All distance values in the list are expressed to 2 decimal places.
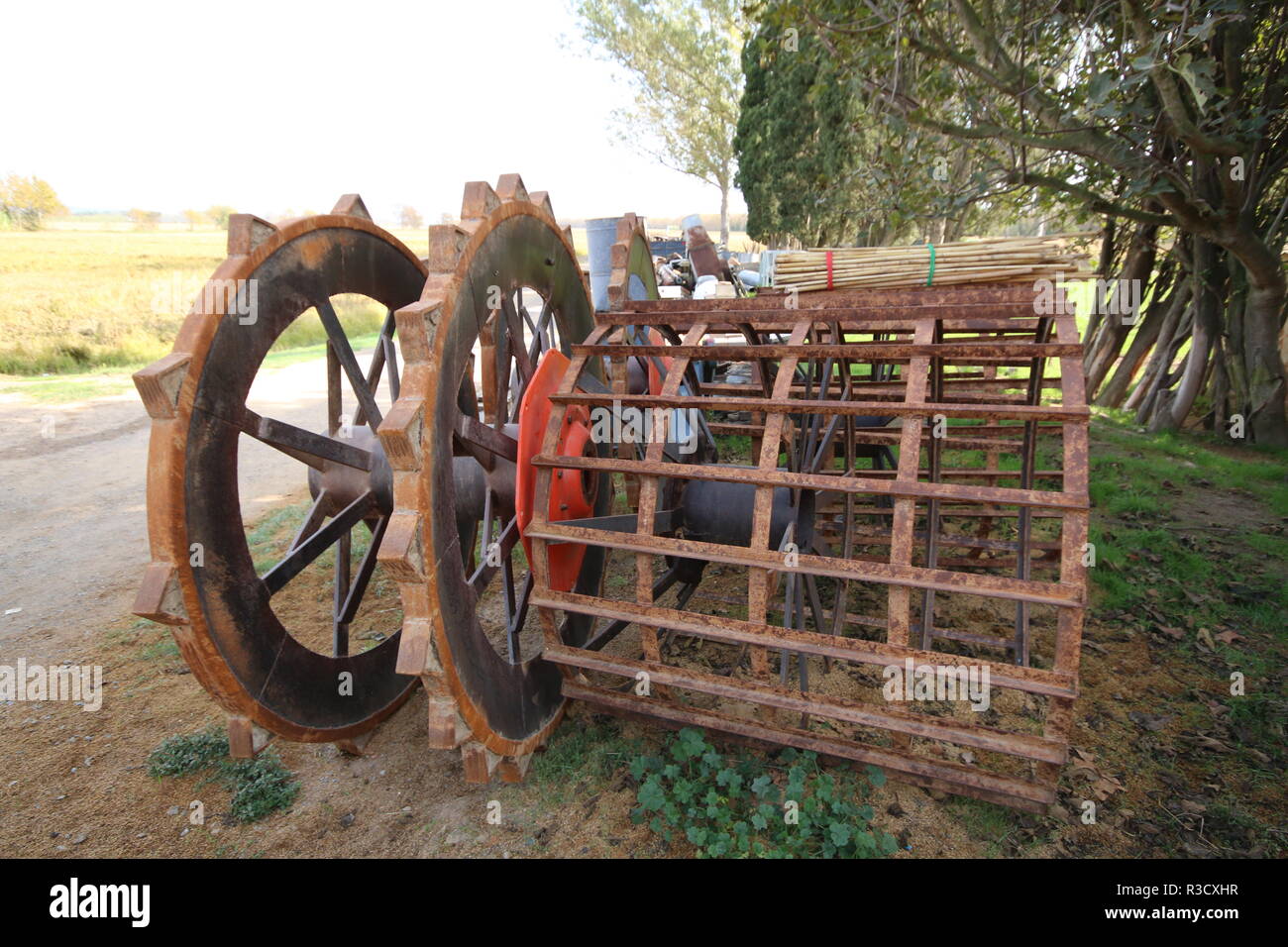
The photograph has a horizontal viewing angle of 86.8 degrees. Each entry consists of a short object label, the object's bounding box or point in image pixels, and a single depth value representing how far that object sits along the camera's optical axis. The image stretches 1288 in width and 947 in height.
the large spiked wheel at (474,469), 2.55
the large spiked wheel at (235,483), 2.64
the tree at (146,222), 58.06
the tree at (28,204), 37.66
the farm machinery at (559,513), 2.63
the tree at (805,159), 16.03
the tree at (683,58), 29.70
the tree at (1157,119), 5.82
